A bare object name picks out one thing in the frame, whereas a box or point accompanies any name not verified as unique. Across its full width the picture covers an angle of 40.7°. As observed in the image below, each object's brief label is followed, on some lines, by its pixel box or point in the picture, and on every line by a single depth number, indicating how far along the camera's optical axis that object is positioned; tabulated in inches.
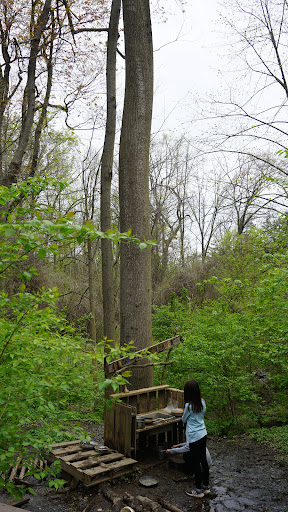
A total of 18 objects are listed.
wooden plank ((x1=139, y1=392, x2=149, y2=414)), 234.2
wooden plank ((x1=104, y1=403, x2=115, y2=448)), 211.2
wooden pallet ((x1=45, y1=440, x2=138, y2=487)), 179.5
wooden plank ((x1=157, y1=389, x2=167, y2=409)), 249.0
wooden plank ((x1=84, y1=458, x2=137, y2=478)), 177.5
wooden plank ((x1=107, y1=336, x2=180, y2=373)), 236.0
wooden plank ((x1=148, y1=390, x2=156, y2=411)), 240.5
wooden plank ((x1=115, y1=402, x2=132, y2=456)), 201.5
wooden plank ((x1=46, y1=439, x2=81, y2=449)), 212.4
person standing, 187.6
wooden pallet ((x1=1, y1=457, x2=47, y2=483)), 197.6
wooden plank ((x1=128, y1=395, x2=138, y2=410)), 231.8
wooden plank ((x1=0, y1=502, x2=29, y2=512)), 90.7
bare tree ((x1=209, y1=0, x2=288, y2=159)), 395.9
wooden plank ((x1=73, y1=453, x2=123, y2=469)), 185.1
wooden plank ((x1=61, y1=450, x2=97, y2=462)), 192.2
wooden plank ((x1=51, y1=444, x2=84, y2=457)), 199.5
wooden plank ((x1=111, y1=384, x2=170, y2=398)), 224.1
